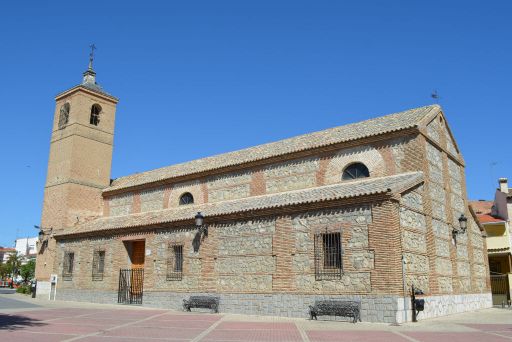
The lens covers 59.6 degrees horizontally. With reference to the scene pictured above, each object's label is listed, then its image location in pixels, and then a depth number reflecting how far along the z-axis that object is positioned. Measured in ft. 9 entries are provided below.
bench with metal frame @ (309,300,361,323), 44.14
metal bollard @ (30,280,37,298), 84.56
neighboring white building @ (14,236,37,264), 307.33
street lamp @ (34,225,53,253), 85.76
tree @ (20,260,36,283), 153.98
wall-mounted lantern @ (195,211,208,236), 58.08
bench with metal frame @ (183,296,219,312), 55.47
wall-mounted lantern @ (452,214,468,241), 59.16
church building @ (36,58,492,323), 46.44
